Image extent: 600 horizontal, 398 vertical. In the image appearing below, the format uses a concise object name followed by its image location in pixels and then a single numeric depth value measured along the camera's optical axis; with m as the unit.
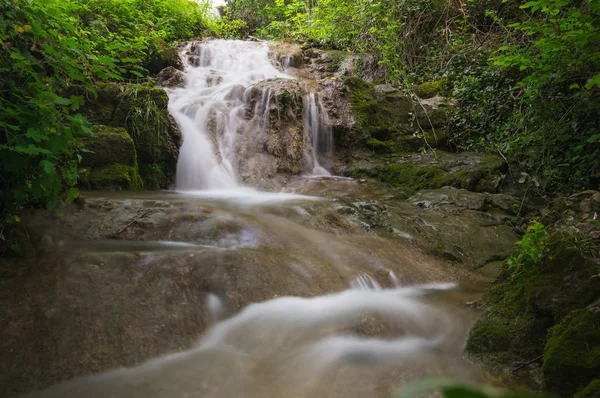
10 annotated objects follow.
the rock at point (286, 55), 12.41
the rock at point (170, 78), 9.73
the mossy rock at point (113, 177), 5.59
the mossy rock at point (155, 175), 6.53
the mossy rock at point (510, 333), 2.50
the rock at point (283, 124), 8.10
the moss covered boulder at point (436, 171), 6.58
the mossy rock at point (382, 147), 8.66
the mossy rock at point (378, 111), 8.88
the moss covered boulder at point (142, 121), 6.54
